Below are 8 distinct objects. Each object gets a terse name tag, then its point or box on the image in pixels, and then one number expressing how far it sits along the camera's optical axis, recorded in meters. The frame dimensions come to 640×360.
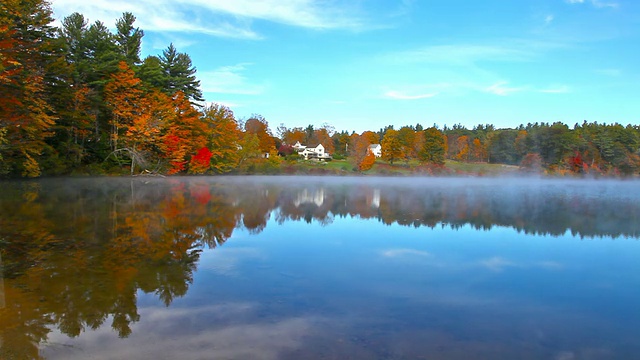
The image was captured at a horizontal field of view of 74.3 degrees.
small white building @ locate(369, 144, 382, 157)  104.94
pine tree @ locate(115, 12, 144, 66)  45.59
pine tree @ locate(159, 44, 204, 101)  47.56
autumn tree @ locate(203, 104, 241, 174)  50.75
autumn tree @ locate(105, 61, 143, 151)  38.09
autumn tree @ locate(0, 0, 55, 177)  22.28
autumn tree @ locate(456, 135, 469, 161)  106.38
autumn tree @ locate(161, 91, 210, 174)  42.81
